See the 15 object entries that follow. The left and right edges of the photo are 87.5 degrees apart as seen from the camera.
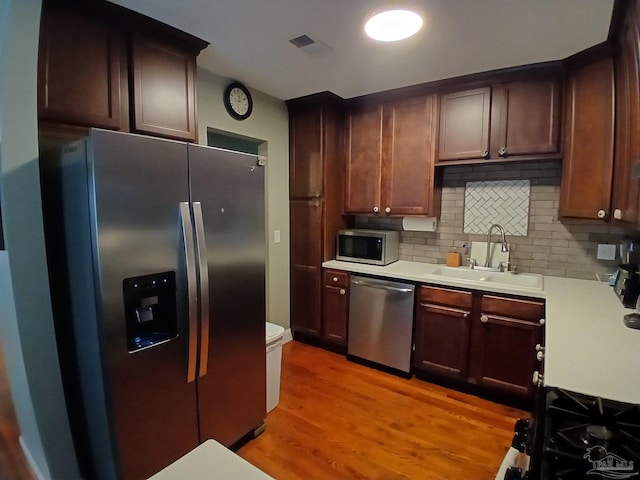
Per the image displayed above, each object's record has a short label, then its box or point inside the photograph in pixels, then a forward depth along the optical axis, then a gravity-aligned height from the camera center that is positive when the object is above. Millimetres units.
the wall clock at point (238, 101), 2732 +985
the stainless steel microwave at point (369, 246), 3109 -270
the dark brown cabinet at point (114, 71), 1592 +782
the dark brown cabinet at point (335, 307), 3160 -856
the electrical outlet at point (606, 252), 2450 -239
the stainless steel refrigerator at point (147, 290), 1377 -338
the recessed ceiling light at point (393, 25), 1778 +1076
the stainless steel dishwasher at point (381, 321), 2801 -898
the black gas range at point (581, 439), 764 -552
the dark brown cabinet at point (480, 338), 2332 -894
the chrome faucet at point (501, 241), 2848 -192
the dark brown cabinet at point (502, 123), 2430 +745
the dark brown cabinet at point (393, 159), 2932 +553
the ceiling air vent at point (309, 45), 2063 +1105
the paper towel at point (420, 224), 3133 -53
